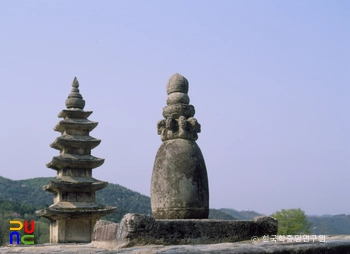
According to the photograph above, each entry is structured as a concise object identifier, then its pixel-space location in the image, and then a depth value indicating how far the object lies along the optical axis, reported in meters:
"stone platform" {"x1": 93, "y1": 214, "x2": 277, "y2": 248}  5.68
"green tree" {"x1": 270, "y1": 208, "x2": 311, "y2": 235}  33.69
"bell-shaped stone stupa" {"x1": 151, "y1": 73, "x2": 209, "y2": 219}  7.05
